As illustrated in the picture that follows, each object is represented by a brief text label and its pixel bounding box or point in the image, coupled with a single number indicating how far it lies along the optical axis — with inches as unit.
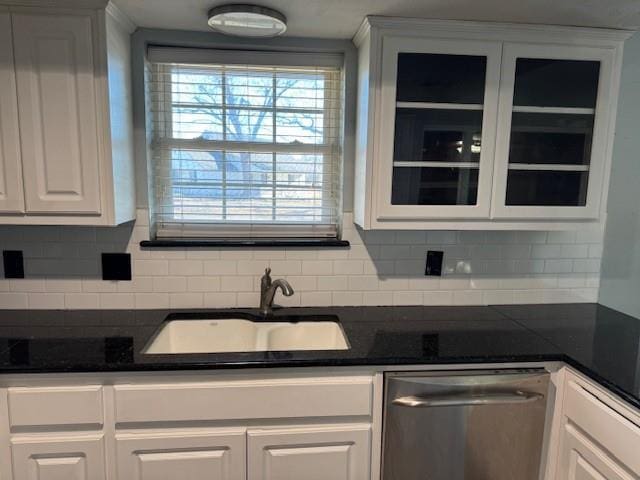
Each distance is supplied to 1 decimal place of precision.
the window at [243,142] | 77.2
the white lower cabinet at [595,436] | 49.8
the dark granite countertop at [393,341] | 56.6
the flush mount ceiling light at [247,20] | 61.4
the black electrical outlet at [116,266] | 77.2
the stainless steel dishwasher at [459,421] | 59.7
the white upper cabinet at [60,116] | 61.2
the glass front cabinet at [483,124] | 67.1
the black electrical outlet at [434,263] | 82.9
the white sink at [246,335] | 75.5
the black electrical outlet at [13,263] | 75.4
